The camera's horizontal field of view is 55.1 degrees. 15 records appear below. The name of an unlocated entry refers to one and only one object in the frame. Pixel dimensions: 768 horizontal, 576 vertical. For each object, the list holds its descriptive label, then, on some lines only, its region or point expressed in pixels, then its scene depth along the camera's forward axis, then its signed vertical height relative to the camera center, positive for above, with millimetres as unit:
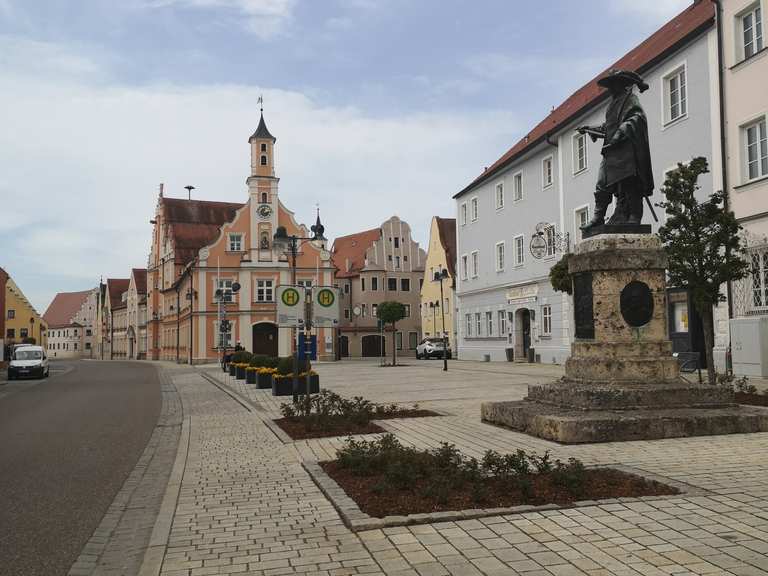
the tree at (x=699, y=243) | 14492 +1607
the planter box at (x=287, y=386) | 20062 -1476
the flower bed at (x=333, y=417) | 11367 -1476
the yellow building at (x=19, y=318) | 82938 +2168
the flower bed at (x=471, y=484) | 6066 -1389
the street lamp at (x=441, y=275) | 37812 +2789
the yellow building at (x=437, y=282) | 55797 +3674
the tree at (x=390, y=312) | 49038 +1218
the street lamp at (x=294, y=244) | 15658 +2820
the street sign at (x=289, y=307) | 14734 +498
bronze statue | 11391 +2635
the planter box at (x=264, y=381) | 23234 -1548
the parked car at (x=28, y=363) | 36312 -1331
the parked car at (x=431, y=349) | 51562 -1403
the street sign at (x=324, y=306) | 14344 +492
